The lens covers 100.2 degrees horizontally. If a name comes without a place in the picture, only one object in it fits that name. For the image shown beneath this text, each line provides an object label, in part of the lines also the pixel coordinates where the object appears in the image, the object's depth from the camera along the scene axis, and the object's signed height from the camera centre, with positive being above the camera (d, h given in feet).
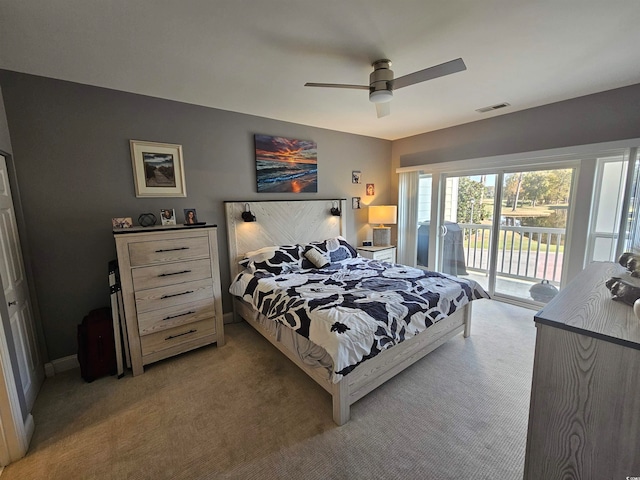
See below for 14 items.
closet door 6.08 -2.17
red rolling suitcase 7.34 -3.89
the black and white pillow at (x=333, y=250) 11.46 -2.14
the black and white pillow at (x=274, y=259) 10.07 -2.17
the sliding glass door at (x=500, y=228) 11.28 -1.44
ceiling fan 6.25 +2.85
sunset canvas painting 11.32 +1.71
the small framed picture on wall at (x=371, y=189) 15.46 +0.70
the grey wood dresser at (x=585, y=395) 2.96 -2.34
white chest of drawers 7.48 -2.52
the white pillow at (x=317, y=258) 10.89 -2.27
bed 6.03 -2.72
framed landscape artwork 8.76 +1.24
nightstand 14.07 -2.77
